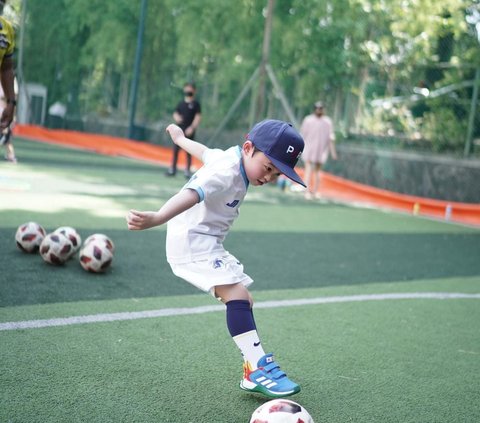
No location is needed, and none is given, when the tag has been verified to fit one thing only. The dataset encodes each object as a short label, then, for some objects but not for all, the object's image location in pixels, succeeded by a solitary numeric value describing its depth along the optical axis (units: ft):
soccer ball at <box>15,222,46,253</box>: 19.06
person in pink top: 47.14
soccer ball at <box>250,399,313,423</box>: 9.03
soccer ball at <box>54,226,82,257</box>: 18.51
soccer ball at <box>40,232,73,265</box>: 18.06
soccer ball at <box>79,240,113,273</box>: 17.97
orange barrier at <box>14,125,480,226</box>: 44.01
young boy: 10.49
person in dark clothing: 49.09
